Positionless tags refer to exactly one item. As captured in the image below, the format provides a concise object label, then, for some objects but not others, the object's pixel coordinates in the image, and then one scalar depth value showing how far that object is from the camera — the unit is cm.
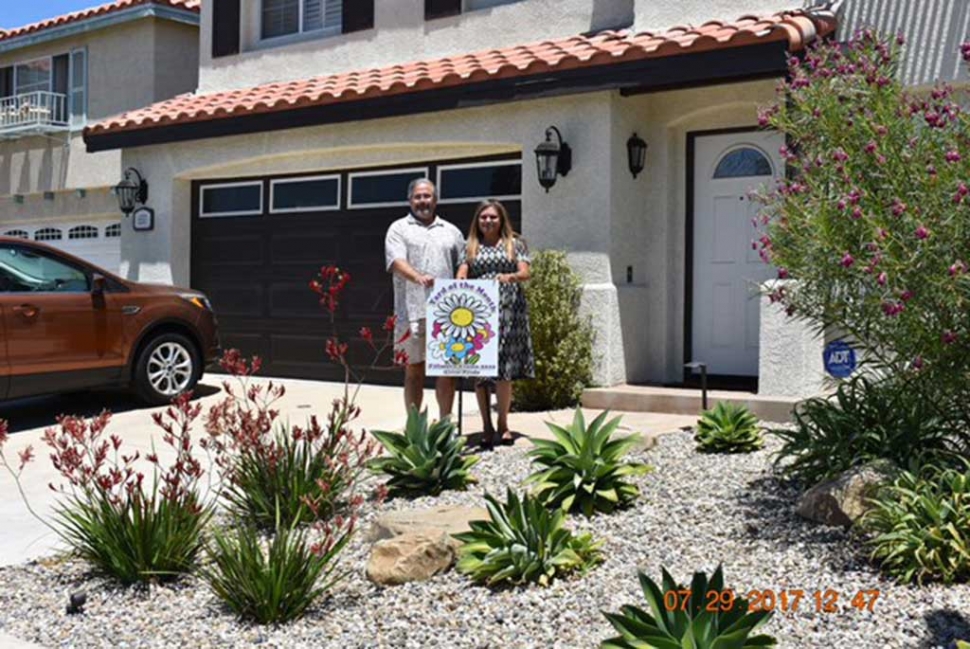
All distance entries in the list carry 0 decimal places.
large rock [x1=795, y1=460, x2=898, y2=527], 451
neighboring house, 1614
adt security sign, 692
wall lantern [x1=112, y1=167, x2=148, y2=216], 1344
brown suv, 899
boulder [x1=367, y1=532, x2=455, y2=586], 447
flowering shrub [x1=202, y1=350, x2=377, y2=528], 512
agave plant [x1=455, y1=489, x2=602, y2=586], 427
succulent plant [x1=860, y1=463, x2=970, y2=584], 395
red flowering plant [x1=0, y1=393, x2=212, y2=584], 466
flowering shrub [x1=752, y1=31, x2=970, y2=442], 432
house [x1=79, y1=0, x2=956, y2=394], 942
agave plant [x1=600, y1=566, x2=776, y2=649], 320
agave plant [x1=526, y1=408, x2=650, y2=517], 512
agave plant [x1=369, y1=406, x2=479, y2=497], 575
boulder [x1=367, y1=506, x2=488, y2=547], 476
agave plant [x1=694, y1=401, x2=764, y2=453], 630
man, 706
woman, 697
